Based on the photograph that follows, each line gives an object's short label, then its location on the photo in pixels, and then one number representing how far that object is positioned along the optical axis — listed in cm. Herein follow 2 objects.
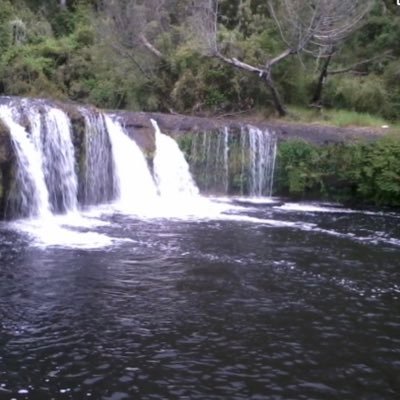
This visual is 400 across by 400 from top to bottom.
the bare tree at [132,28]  2631
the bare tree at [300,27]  2330
